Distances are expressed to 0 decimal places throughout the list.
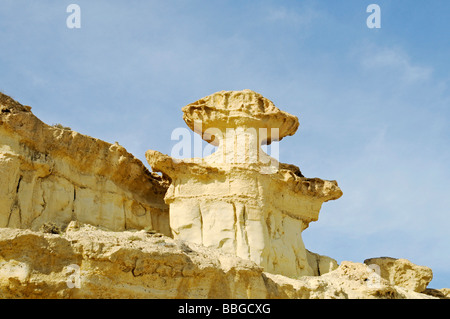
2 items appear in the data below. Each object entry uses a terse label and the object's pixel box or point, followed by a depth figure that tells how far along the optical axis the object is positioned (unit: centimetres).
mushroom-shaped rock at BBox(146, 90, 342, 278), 3173
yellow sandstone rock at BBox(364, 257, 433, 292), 3384
